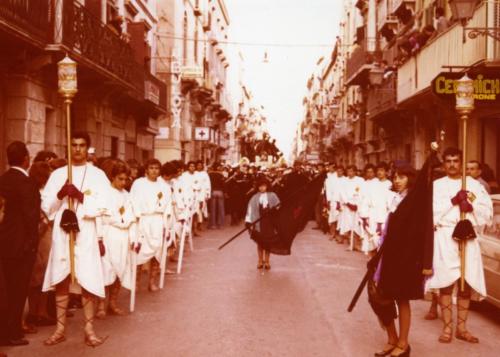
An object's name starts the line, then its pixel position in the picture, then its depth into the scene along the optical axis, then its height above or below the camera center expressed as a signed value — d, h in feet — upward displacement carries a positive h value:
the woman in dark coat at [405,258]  23.02 -2.40
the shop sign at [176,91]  120.78 +12.55
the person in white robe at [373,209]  49.88 -2.23
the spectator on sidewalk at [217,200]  78.95 -2.75
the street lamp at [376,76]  110.01 +13.45
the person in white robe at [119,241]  29.03 -2.63
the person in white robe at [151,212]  35.50 -1.83
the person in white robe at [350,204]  60.49 -2.32
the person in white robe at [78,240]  24.93 -2.20
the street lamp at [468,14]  50.31 +10.28
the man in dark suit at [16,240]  25.27 -2.22
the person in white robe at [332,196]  66.64 -1.89
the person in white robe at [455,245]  25.80 -2.28
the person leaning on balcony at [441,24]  74.25 +14.25
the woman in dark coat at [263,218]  44.75 -2.60
